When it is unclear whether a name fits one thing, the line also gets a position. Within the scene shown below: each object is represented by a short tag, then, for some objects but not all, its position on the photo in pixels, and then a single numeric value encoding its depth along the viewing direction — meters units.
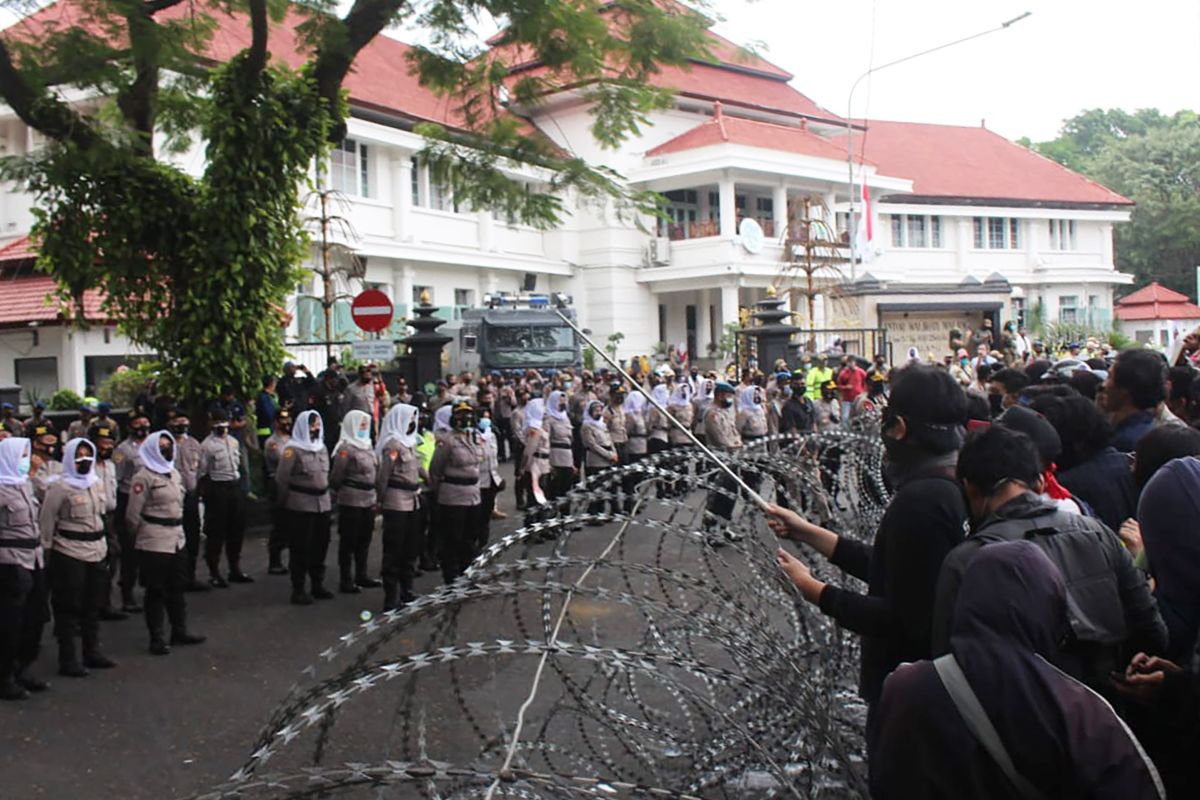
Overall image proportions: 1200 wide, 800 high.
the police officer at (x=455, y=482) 9.83
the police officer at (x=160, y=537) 7.97
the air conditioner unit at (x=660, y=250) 35.78
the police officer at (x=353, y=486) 9.53
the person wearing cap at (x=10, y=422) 10.93
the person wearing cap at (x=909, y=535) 3.22
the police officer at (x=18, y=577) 7.02
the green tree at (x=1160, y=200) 52.25
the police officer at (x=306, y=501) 9.61
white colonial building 23.42
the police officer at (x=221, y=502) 10.27
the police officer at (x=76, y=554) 7.49
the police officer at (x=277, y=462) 10.65
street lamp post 19.89
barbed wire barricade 2.53
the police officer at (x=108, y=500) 8.40
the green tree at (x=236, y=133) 10.45
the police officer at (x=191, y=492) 10.12
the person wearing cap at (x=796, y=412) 14.59
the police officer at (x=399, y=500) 9.12
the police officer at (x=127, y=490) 9.30
